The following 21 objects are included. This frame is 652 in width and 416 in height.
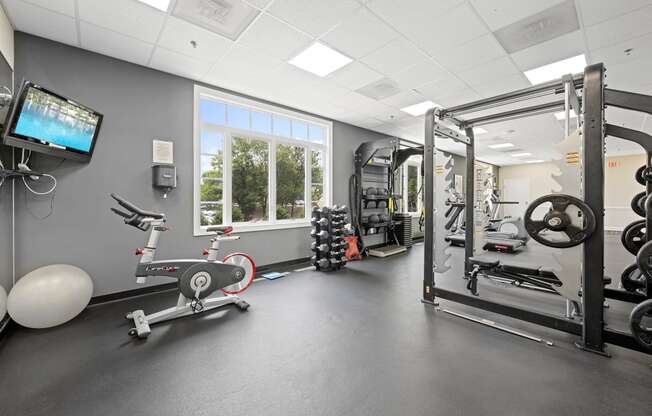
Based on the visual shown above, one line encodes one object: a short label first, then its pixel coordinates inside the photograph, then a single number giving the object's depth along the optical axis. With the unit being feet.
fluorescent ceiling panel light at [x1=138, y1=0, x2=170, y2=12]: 8.14
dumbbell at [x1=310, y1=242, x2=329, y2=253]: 15.93
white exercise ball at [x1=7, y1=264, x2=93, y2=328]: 7.97
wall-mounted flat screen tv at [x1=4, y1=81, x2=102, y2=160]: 7.97
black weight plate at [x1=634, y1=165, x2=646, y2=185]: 10.74
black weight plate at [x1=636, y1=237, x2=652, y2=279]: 6.81
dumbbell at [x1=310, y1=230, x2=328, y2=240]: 16.26
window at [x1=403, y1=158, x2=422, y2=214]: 27.70
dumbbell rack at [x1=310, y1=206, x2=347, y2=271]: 16.06
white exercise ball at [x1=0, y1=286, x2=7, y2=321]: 7.65
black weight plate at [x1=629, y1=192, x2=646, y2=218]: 10.37
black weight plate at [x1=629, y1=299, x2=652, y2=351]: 6.44
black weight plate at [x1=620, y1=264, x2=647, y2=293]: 9.89
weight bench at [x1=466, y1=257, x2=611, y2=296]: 10.96
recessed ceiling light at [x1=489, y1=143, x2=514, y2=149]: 27.43
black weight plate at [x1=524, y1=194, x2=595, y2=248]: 7.24
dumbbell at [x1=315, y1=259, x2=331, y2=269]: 15.80
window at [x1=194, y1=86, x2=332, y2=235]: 14.01
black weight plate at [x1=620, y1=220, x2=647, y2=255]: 10.64
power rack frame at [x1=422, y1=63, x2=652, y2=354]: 7.14
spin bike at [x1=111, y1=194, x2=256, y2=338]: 8.60
